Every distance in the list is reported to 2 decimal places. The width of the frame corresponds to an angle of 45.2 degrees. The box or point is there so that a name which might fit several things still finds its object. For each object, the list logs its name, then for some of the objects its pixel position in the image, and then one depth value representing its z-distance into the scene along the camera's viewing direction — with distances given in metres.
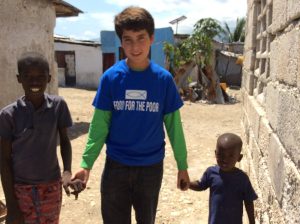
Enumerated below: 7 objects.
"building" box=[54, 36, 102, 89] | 20.05
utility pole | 20.28
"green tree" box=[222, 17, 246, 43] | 28.49
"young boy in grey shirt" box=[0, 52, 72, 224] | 2.10
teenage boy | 2.16
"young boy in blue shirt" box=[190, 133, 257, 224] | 2.28
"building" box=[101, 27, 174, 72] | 18.53
